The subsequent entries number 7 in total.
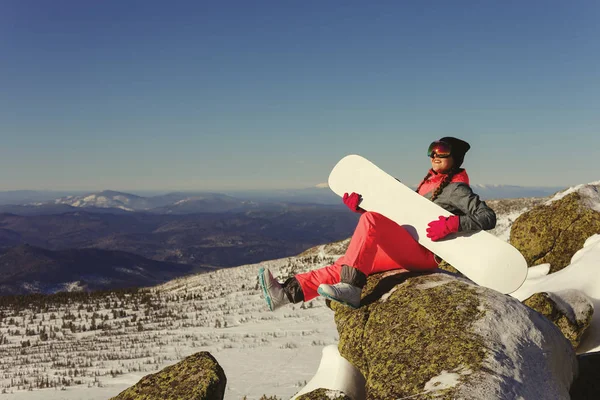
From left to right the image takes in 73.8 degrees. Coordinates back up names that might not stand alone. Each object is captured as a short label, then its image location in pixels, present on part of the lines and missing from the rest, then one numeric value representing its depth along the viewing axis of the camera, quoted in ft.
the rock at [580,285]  21.07
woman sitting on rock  15.89
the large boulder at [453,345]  10.42
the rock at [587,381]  14.51
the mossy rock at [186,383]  14.34
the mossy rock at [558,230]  32.22
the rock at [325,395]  12.54
